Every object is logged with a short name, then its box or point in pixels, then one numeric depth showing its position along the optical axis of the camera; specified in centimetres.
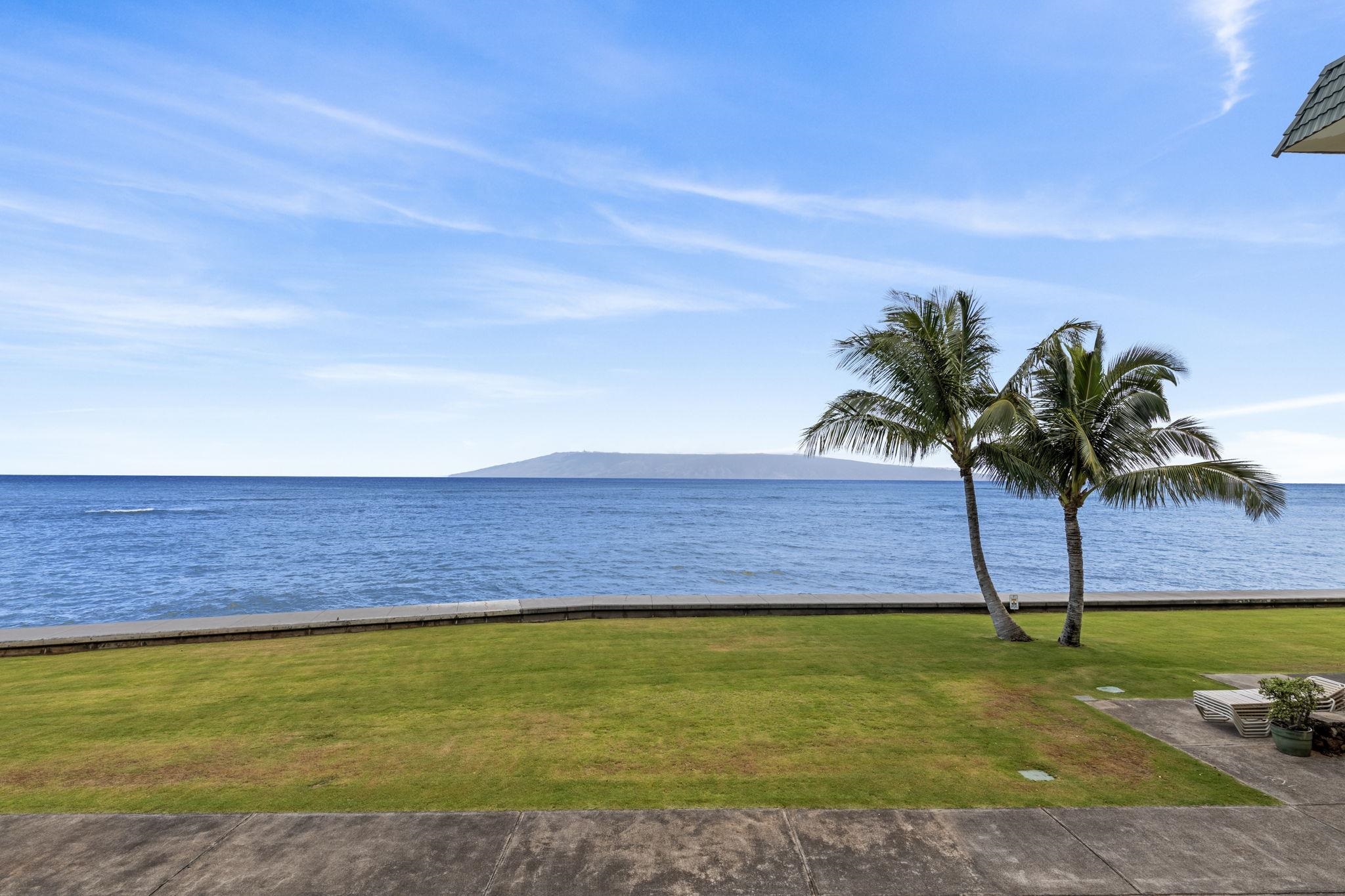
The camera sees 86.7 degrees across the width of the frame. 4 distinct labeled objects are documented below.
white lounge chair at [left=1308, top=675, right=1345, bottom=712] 807
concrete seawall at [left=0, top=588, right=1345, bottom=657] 1290
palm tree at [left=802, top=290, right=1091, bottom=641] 1352
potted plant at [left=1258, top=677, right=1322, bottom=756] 733
